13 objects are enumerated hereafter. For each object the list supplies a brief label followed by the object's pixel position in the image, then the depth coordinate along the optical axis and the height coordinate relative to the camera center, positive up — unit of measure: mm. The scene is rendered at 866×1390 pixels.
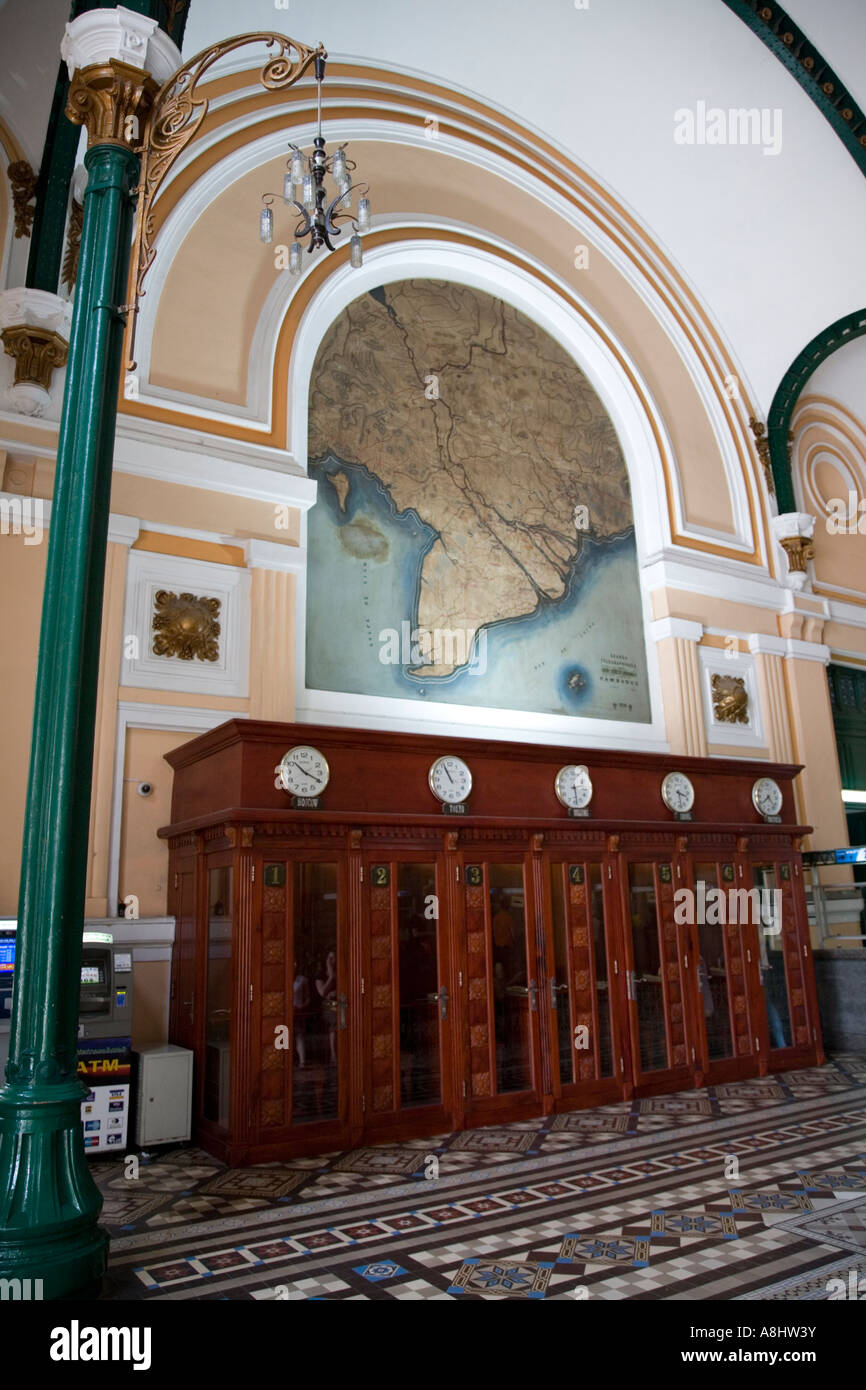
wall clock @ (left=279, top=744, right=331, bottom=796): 6691 +1214
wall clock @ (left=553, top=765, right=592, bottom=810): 8102 +1281
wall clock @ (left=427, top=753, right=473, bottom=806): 7414 +1250
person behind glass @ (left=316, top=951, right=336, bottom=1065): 6543 -279
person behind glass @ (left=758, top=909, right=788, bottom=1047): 9086 -537
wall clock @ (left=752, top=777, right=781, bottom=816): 9711 +1395
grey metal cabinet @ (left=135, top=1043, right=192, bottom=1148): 6340 -918
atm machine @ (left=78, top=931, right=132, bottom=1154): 6156 -537
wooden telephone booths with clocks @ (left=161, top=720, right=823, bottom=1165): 6418 +46
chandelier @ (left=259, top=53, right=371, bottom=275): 5719 +4545
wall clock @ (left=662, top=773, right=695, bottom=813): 8883 +1332
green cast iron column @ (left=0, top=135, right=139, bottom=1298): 3352 +519
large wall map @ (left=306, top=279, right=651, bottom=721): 9008 +4232
